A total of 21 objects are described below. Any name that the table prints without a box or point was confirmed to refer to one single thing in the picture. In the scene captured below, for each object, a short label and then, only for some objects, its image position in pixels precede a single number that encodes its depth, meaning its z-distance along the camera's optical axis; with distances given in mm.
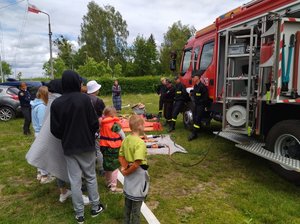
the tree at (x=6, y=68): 77562
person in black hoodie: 3115
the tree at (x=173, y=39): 42981
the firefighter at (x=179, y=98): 8461
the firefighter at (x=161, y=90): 10003
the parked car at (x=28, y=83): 13729
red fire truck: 4215
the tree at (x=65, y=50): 45281
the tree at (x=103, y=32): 48625
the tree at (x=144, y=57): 40375
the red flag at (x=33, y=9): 16425
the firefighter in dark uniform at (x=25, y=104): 8531
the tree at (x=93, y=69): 39344
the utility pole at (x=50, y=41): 16912
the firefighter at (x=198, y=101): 7059
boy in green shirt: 2879
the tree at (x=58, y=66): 39875
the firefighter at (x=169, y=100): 9599
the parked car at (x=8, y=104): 11234
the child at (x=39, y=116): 4719
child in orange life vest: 3881
